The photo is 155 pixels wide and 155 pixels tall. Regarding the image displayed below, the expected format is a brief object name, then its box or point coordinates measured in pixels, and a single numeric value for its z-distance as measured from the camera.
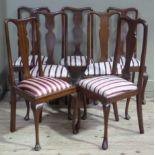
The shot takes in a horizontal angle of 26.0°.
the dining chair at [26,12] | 3.31
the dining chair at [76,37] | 3.27
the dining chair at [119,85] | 2.45
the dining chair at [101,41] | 3.00
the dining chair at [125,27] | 3.23
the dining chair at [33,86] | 2.44
